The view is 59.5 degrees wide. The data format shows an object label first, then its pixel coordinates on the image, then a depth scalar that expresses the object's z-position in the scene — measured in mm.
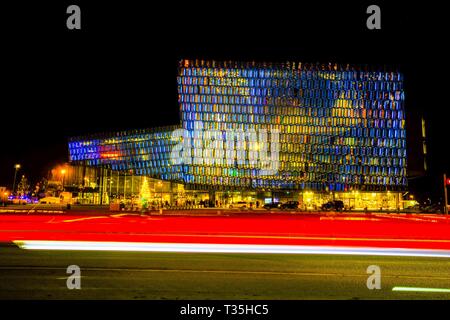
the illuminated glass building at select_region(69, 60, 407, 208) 91500
